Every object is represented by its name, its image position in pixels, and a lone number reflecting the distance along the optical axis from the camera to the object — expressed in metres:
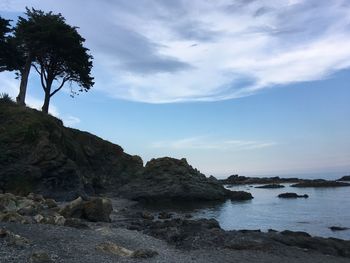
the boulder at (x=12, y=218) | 20.59
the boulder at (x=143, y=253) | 16.17
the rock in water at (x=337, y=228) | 33.06
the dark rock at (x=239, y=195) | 70.76
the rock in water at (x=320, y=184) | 105.38
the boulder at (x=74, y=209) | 25.33
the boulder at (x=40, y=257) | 13.43
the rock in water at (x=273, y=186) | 115.38
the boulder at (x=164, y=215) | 37.81
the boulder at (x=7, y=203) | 25.98
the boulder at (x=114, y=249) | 16.36
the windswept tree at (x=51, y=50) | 54.03
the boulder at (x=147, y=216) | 35.94
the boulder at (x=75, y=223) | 21.48
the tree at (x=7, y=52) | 49.69
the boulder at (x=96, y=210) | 26.17
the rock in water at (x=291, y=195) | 73.44
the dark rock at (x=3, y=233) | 16.23
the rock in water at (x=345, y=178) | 129.38
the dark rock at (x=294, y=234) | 24.81
